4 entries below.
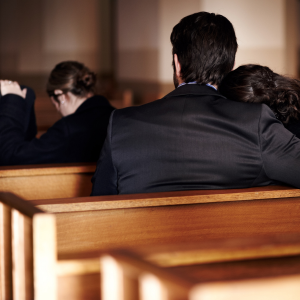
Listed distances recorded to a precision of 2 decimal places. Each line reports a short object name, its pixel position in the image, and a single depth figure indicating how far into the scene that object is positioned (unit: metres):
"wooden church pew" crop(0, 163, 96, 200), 3.21
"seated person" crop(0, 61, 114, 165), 3.43
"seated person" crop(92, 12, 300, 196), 2.74
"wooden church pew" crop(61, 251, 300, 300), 1.48
